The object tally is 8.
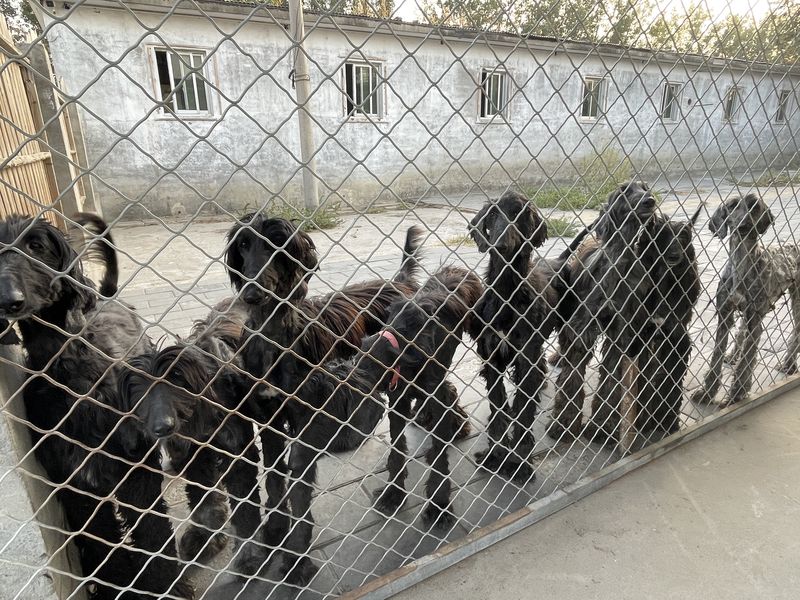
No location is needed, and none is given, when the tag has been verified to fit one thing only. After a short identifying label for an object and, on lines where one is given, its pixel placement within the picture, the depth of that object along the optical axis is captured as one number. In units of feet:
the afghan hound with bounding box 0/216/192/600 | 5.27
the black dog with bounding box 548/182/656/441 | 8.23
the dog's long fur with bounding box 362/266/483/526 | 6.93
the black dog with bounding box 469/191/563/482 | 7.90
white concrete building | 34.99
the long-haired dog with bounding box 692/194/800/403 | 10.22
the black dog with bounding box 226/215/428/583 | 6.37
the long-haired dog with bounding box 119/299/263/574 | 5.40
